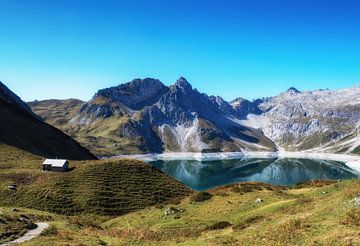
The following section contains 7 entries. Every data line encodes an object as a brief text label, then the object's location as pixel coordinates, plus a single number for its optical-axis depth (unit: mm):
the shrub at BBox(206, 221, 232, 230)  40009
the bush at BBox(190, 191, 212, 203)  60631
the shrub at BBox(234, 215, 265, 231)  34803
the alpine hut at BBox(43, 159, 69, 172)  89812
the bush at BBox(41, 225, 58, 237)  38106
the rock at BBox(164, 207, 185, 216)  54656
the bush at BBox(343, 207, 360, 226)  24406
